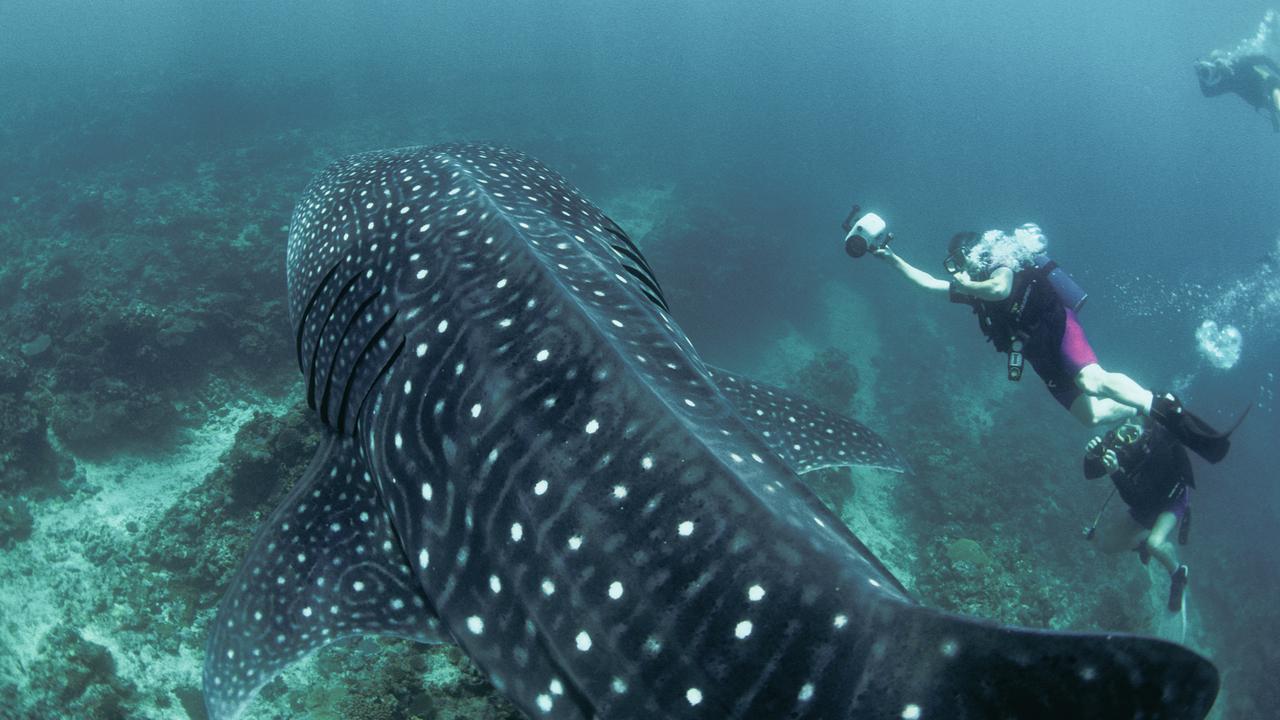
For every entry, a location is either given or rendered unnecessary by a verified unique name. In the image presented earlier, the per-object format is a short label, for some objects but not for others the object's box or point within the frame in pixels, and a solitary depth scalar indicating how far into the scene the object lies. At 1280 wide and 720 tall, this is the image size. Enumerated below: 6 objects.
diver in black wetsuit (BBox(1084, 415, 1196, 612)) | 8.91
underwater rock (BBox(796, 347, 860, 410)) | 16.86
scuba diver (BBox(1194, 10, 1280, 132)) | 20.11
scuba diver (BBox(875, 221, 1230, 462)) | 8.41
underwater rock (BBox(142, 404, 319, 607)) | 6.81
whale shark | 1.51
